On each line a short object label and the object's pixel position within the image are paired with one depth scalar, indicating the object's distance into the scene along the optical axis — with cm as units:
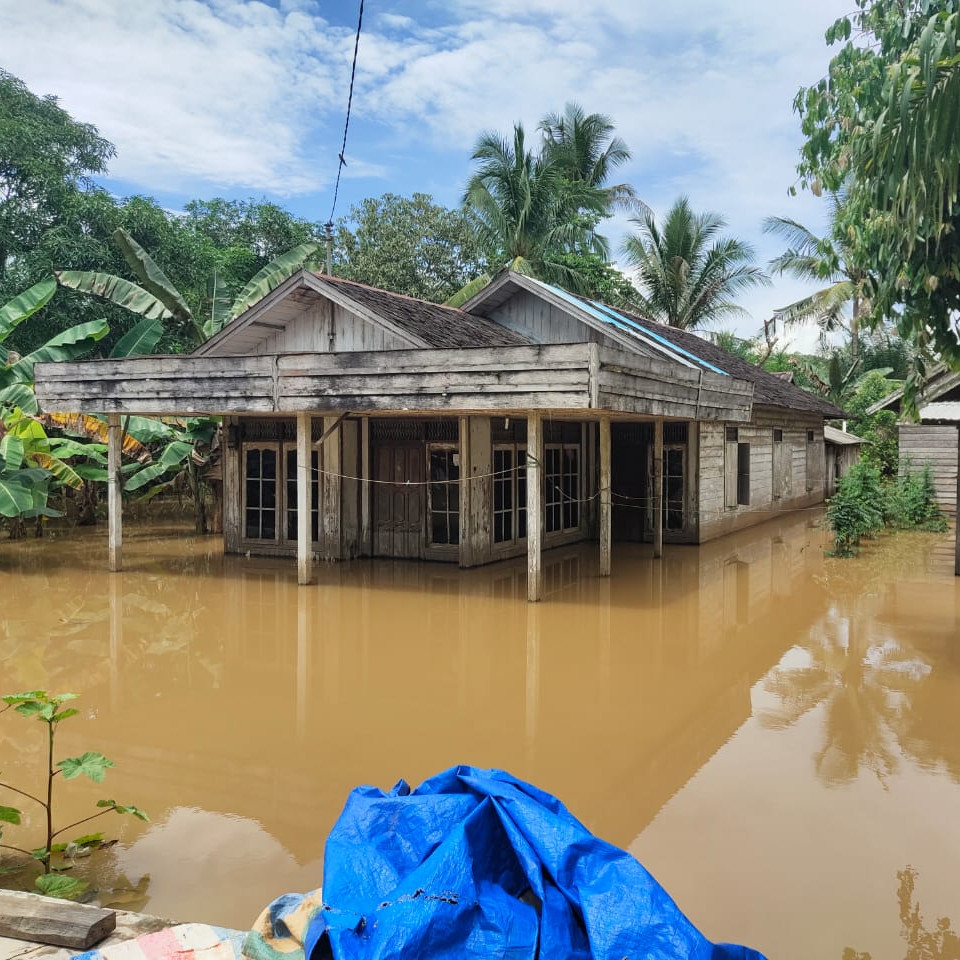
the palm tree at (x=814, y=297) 3159
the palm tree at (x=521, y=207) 2686
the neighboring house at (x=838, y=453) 2702
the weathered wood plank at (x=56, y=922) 334
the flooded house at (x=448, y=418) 1103
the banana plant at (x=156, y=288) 1738
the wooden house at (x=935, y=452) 2130
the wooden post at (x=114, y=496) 1348
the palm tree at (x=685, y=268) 3056
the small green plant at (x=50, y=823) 409
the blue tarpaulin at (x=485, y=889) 309
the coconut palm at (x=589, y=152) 3073
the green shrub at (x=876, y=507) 1593
